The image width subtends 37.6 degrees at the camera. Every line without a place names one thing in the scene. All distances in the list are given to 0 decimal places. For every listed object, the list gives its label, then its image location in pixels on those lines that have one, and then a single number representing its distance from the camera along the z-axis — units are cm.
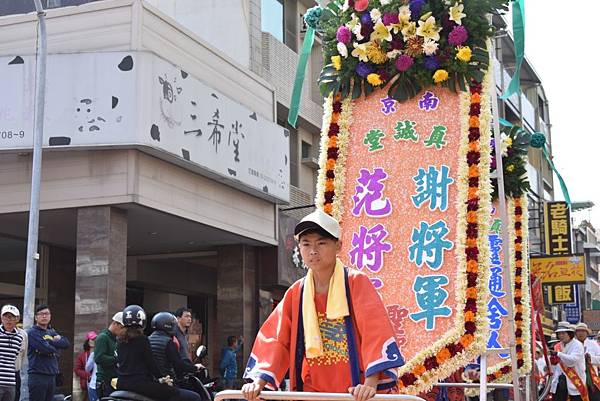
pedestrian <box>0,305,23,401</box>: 998
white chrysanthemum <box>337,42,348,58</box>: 795
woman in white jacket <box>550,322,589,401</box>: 1235
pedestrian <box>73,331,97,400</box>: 1443
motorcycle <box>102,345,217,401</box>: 788
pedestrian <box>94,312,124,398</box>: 1012
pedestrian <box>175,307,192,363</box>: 941
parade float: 704
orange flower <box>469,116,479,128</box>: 736
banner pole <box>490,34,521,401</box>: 742
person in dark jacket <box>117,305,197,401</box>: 789
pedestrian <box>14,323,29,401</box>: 1023
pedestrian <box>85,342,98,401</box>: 1218
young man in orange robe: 466
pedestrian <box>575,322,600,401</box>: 1262
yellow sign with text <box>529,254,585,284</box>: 2586
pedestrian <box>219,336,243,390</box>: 1752
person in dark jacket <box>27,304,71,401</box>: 1089
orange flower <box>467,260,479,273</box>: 704
